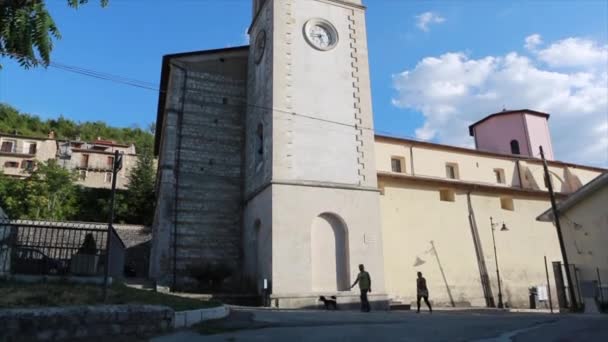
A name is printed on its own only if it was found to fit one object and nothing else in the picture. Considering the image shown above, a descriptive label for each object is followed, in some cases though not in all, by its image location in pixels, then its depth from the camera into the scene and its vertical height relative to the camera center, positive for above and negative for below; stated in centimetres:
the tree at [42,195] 4291 +1001
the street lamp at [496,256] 2383 +203
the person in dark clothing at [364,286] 1495 +38
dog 1624 -15
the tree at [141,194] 4428 +1011
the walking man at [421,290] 1564 +23
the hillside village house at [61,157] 5806 +1798
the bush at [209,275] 1936 +103
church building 1761 +487
